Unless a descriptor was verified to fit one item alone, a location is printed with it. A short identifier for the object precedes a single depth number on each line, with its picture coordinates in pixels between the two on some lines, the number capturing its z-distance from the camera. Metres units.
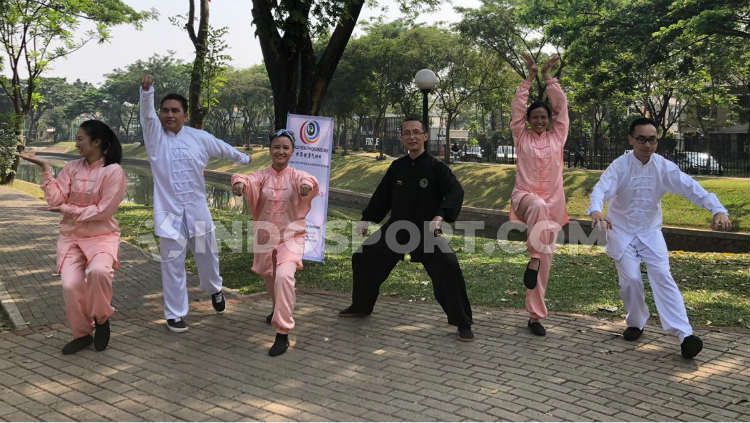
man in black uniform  5.88
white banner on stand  8.48
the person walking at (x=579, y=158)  33.09
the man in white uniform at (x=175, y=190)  6.02
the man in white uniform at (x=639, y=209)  5.56
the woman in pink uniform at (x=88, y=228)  5.32
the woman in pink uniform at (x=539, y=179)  5.80
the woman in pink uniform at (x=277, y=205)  5.73
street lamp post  12.94
